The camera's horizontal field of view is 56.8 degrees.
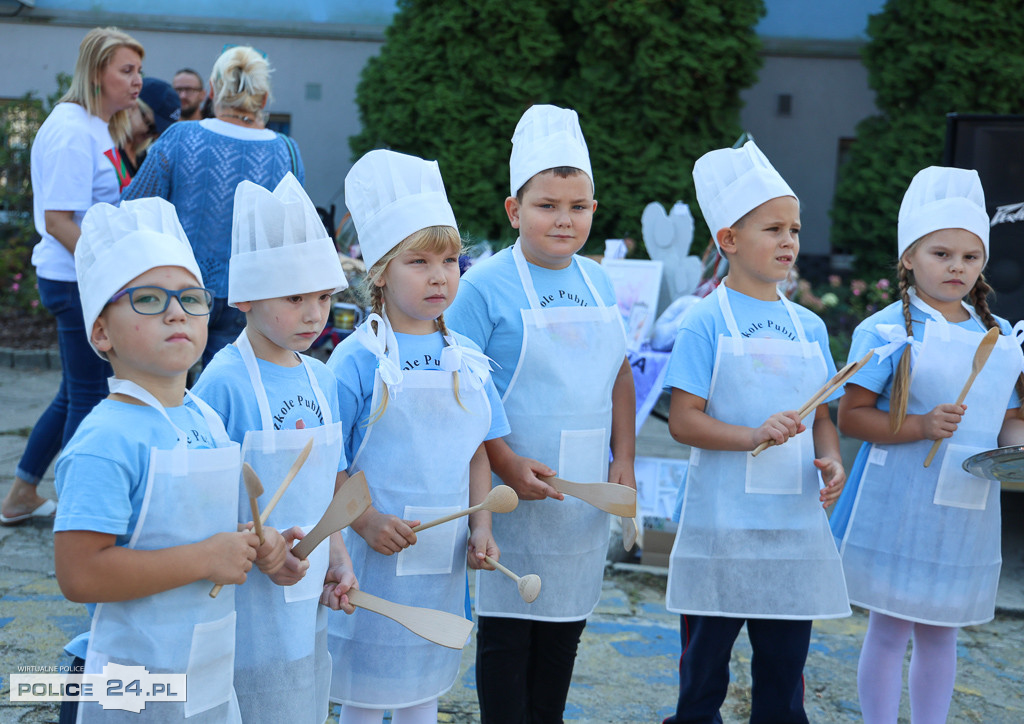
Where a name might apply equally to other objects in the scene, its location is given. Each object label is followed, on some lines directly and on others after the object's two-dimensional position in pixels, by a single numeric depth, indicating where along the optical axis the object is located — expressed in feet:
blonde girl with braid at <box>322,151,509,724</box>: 6.32
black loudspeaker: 13.87
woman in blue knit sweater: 10.37
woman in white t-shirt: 11.05
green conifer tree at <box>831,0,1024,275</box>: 26.30
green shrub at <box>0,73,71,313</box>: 27.84
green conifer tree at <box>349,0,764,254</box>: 27.84
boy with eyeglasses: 4.72
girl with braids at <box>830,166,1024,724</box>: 7.80
